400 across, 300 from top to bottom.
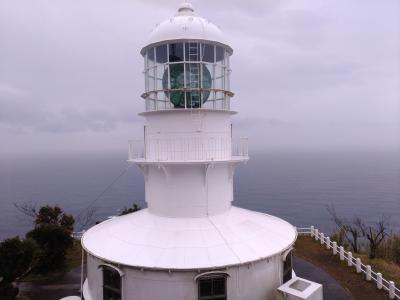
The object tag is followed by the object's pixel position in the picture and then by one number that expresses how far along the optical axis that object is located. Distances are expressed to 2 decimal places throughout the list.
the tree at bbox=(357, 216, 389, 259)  17.09
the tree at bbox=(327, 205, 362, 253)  18.92
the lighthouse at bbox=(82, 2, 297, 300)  8.57
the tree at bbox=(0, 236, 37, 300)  11.02
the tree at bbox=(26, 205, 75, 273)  14.99
